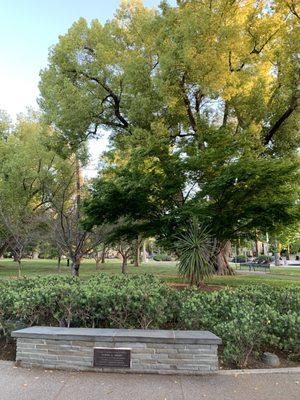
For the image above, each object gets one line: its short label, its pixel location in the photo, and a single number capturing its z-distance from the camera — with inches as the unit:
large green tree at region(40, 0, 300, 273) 475.5
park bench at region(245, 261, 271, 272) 1222.4
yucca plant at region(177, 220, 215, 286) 429.7
